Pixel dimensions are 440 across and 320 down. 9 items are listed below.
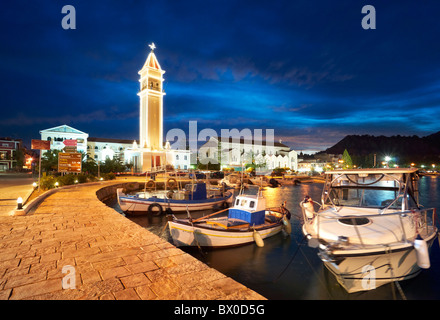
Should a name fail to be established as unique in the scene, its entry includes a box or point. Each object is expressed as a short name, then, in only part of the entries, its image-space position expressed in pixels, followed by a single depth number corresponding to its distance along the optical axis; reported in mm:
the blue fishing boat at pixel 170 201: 19266
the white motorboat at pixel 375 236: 6523
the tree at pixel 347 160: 89594
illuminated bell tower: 56250
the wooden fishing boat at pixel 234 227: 11594
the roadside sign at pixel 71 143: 29909
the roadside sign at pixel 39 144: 18394
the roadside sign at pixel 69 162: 24672
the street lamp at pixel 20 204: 10560
